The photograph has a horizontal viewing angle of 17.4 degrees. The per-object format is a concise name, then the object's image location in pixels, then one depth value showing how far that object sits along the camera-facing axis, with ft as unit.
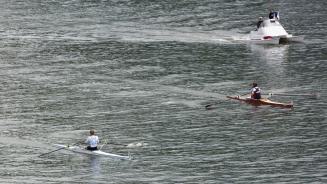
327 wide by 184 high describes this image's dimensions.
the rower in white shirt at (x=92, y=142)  313.53
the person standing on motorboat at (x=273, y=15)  504.84
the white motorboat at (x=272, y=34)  502.38
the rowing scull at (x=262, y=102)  369.89
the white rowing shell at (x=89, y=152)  310.24
